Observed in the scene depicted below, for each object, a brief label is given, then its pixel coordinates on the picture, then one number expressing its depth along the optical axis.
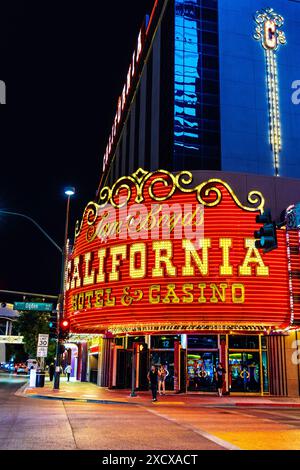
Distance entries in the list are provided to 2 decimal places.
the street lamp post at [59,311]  30.62
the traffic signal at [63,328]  30.62
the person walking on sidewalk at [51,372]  44.24
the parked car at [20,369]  75.62
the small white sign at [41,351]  32.59
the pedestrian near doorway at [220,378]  26.85
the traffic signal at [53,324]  32.09
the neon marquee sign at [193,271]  25.98
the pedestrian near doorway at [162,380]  28.10
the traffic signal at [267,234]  13.17
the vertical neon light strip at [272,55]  41.16
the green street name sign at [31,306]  30.58
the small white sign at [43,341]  33.09
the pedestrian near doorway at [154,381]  23.66
